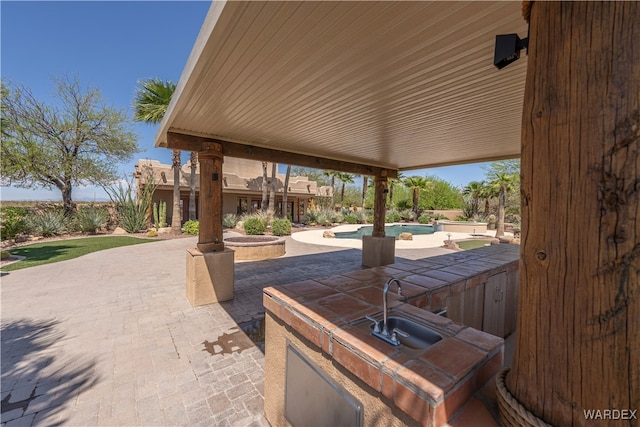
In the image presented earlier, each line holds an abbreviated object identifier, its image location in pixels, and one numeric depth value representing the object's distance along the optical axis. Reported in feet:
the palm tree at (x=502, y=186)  52.09
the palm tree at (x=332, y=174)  81.59
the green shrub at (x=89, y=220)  43.01
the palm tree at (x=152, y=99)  36.58
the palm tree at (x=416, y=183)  83.51
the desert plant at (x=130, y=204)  46.19
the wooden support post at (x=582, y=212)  2.51
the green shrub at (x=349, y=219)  71.97
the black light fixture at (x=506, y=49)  3.93
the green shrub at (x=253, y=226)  42.56
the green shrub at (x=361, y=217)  73.36
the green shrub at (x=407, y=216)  82.94
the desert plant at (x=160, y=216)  48.01
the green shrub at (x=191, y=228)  45.34
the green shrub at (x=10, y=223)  30.45
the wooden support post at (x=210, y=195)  15.35
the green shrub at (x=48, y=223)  38.17
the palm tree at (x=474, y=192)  78.31
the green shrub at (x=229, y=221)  53.02
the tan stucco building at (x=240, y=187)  51.65
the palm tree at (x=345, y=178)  82.85
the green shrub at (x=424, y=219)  79.25
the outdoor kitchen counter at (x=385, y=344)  3.63
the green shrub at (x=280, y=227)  45.83
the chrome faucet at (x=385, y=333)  4.69
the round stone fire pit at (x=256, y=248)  27.95
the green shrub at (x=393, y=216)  77.29
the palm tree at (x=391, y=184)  89.09
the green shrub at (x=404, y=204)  95.86
